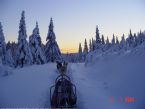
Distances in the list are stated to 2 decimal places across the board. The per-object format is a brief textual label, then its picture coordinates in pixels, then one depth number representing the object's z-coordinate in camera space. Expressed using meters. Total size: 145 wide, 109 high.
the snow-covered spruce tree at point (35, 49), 24.41
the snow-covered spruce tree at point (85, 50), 55.45
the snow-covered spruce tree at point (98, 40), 34.39
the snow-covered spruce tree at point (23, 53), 22.19
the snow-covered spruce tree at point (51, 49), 26.26
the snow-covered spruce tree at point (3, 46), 25.62
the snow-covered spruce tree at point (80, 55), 58.53
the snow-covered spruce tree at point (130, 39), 46.77
